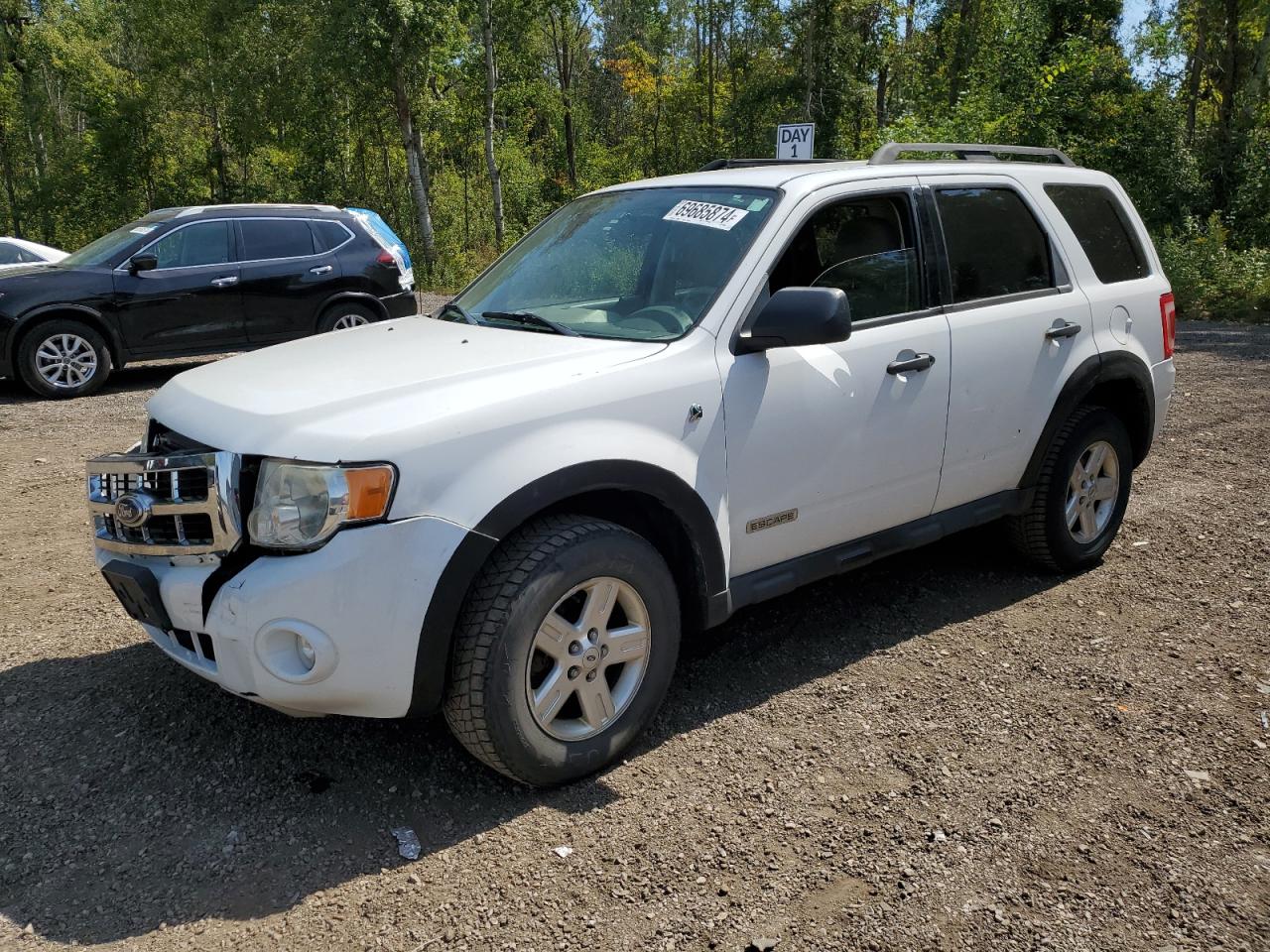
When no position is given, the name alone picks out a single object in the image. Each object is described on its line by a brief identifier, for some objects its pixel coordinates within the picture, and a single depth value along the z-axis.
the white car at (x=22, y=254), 13.82
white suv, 2.80
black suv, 10.10
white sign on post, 9.70
